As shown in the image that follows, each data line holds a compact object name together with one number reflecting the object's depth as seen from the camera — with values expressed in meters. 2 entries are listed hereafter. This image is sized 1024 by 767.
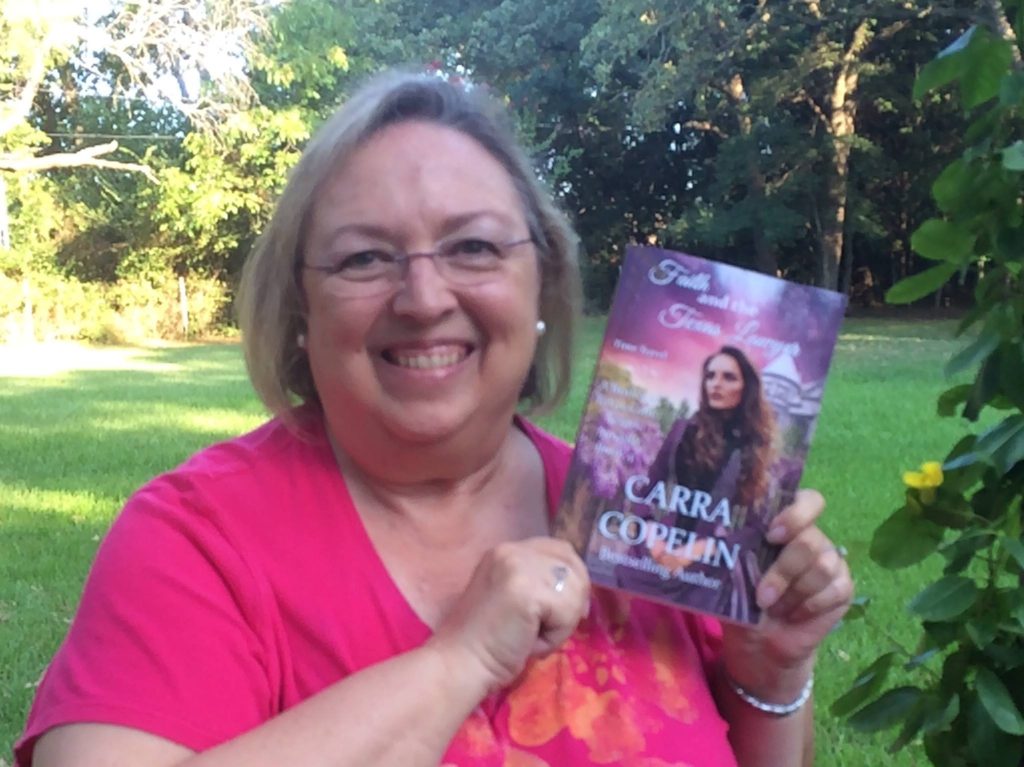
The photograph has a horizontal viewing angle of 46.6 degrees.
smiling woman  1.31
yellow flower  1.35
